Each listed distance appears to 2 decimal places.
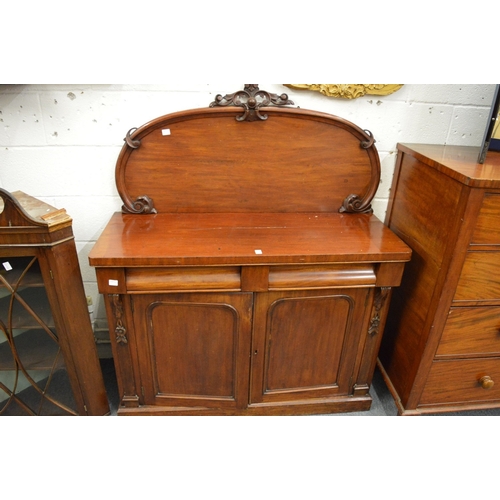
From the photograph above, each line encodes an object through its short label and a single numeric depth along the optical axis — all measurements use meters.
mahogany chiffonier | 1.18
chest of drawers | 1.12
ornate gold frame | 1.32
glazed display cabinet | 1.08
